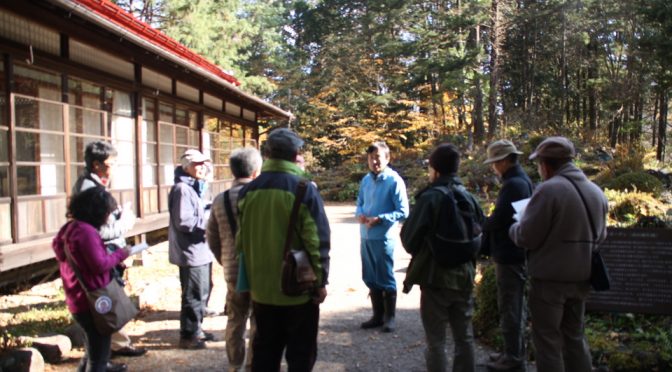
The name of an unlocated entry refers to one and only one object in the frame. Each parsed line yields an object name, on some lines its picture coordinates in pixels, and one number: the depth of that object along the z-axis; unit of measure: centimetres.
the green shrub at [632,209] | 691
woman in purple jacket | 326
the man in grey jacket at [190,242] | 465
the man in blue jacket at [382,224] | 526
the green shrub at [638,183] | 984
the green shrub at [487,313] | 504
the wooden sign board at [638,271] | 434
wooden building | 637
